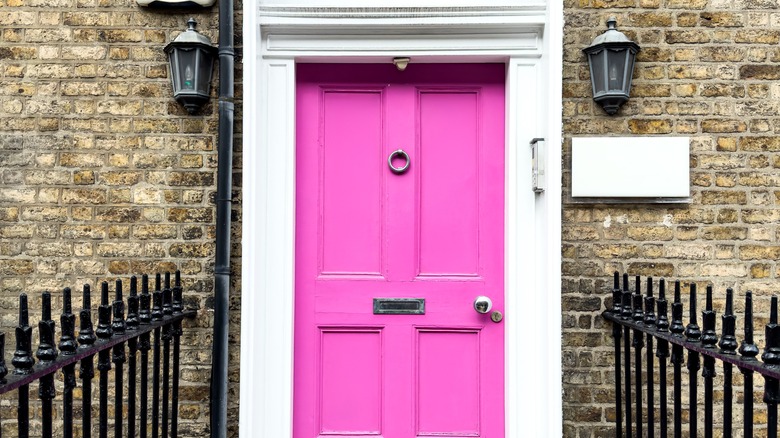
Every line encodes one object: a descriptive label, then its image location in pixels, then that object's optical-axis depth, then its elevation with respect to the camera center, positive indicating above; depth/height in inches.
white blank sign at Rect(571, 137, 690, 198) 122.3 +11.4
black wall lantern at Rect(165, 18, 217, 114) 121.7 +30.7
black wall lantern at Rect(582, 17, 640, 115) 120.0 +30.4
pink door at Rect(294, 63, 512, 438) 130.1 -4.8
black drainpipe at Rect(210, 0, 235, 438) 121.2 -4.0
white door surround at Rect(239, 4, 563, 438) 123.3 +13.3
